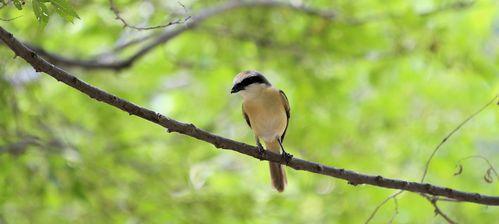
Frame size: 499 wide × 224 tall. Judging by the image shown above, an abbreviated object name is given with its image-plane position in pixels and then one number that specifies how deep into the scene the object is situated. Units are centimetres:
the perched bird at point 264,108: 895
